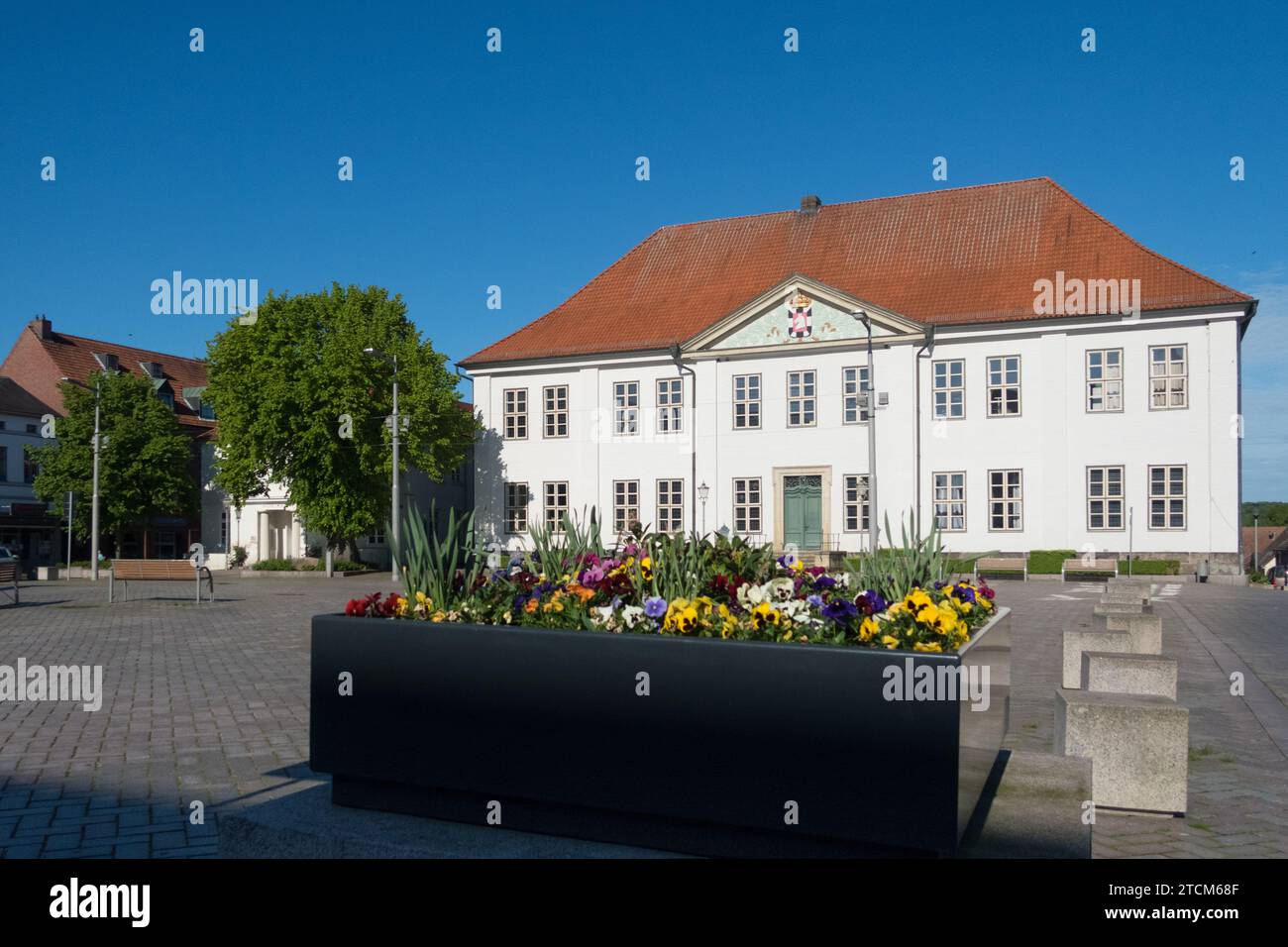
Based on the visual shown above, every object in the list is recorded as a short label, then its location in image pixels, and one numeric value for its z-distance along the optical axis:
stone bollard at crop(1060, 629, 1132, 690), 9.61
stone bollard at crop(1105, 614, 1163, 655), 10.12
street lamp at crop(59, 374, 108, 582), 34.81
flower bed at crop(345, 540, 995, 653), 3.54
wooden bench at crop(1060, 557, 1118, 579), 34.16
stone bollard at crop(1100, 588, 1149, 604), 13.31
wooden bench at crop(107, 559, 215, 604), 23.25
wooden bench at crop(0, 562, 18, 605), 22.03
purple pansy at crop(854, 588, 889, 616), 3.67
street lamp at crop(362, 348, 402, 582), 30.73
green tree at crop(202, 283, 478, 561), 39.62
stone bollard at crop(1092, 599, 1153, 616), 11.17
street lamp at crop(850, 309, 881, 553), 28.35
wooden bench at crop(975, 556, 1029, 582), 35.28
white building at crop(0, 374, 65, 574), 51.09
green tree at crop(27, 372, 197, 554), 47.31
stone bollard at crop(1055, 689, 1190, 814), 5.63
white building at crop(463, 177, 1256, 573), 35.62
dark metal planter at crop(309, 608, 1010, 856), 3.08
